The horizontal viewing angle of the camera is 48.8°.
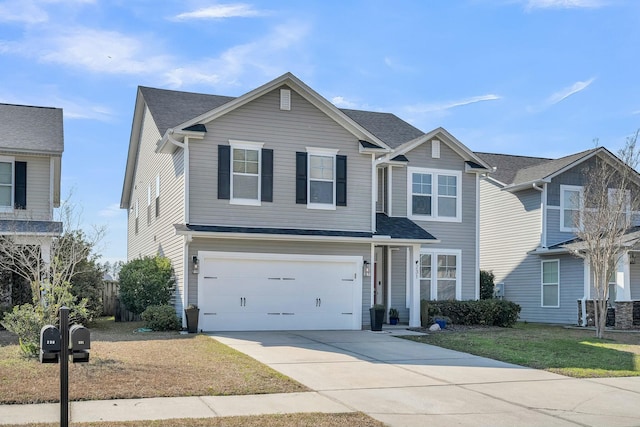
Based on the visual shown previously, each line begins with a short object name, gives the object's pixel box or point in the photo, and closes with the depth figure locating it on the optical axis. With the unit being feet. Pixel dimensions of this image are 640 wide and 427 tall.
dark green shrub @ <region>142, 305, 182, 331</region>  61.46
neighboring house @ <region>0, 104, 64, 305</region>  64.85
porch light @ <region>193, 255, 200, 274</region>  62.85
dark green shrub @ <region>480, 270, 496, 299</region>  87.20
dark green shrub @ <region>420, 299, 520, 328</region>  74.74
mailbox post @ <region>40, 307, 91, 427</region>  24.47
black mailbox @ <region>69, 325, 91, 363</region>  25.43
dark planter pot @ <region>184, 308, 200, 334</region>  61.05
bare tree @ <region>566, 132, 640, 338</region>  67.77
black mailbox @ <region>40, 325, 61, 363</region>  24.48
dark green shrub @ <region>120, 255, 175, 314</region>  66.23
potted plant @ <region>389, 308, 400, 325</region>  73.92
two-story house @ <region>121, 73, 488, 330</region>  63.82
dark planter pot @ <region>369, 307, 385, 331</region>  66.49
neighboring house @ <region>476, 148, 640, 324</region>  83.20
